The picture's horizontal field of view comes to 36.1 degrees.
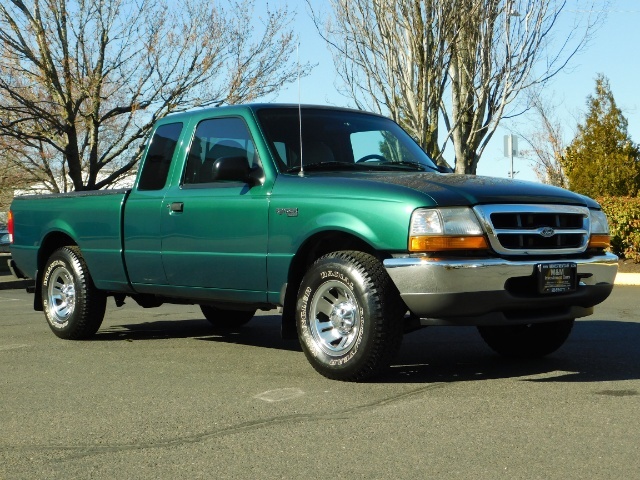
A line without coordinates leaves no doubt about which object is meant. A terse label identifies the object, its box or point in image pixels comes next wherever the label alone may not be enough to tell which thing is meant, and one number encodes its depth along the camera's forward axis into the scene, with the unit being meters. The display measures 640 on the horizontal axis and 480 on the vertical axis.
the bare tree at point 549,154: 40.28
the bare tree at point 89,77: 20.47
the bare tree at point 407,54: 19.06
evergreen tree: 27.80
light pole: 23.94
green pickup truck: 5.97
